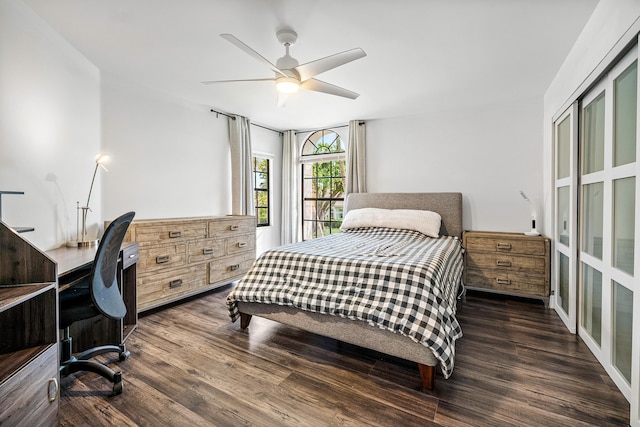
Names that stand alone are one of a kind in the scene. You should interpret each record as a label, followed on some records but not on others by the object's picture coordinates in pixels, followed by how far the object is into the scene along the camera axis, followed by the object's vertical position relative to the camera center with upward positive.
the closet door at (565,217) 2.54 -0.09
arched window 5.23 +0.48
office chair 1.70 -0.54
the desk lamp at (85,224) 2.51 -0.10
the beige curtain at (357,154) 4.66 +0.86
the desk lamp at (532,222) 3.45 -0.17
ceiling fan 2.08 +1.07
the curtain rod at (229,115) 4.23 +1.39
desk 2.09 -0.77
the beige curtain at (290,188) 5.44 +0.40
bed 1.83 -0.61
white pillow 3.72 -0.13
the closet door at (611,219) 1.70 -0.08
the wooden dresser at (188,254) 2.98 -0.50
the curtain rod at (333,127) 4.69 +1.41
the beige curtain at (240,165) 4.43 +0.67
